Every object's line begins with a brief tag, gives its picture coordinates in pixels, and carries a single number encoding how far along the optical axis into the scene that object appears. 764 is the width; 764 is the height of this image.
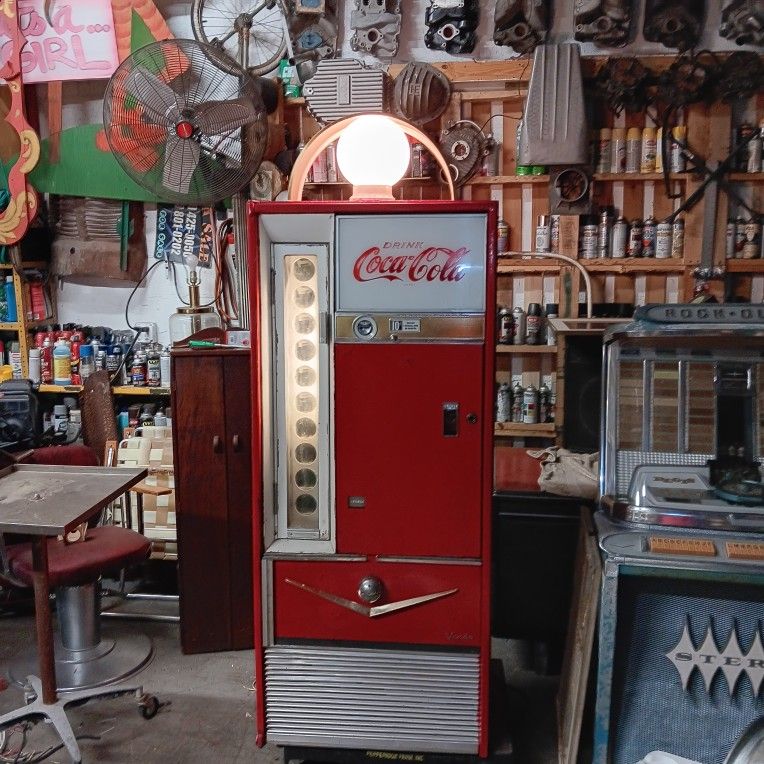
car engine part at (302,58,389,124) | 4.10
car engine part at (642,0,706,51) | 3.92
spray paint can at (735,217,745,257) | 4.09
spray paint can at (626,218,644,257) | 4.18
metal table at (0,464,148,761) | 2.62
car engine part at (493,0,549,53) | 4.02
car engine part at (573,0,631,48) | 3.90
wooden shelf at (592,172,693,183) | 4.08
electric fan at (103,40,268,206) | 3.77
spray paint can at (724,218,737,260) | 4.08
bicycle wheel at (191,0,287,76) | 4.33
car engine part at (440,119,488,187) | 4.16
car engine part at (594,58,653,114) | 3.95
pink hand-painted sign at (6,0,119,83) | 4.28
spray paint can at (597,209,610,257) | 4.20
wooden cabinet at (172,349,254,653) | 3.39
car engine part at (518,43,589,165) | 3.96
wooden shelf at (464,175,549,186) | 4.18
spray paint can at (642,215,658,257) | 4.17
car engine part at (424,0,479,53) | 4.17
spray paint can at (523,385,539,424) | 4.28
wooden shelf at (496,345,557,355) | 4.23
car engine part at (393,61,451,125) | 4.07
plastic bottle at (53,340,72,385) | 4.56
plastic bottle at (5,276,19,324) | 4.64
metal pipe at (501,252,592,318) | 4.08
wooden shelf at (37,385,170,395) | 4.43
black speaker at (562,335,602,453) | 3.18
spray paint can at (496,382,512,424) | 4.34
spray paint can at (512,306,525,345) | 4.31
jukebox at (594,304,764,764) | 2.09
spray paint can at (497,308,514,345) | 4.31
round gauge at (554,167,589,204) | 4.12
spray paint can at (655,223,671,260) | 4.13
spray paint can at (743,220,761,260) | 4.05
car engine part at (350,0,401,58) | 4.21
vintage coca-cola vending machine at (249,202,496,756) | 2.41
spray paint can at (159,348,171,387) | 4.51
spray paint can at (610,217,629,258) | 4.18
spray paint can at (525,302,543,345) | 4.28
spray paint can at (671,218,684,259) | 4.13
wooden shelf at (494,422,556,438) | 4.27
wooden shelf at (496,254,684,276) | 4.14
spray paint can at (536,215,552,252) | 4.24
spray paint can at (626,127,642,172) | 4.09
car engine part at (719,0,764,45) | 3.86
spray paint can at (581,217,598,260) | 4.18
